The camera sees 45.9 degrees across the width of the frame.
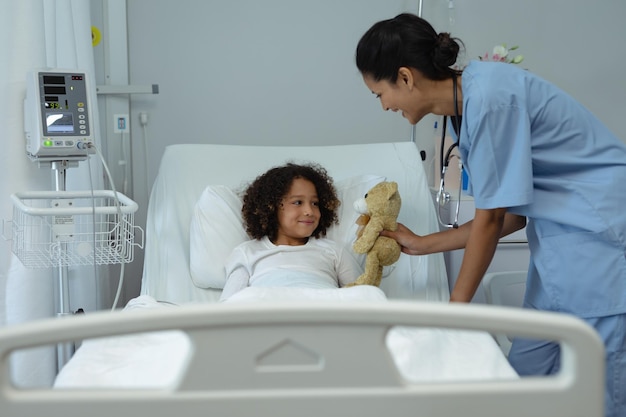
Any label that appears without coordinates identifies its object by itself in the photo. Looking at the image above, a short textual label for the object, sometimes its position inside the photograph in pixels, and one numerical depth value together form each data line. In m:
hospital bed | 0.95
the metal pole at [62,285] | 2.13
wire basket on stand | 2.03
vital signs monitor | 2.04
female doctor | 1.71
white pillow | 2.43
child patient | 2.30
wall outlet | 3.12
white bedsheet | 1.31
